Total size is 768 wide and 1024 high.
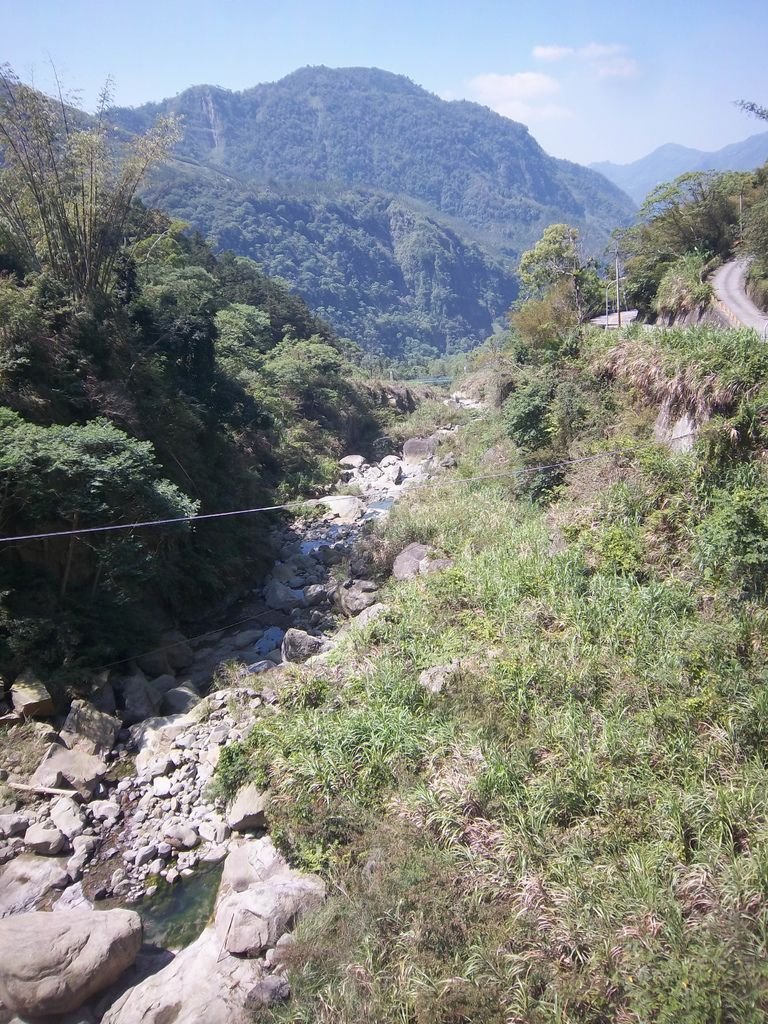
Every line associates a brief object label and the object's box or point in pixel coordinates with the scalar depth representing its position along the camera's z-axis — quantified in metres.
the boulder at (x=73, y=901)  6.99
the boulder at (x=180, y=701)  10.51
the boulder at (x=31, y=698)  9.55
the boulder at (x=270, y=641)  12.87
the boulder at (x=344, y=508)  22.06
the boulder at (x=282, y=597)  14.91
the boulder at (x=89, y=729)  9.34
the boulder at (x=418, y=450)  28.42
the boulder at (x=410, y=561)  13.47
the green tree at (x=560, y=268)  24.45
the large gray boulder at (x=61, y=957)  5.56
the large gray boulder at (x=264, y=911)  6.03
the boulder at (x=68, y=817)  7.98
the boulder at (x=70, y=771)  8.60
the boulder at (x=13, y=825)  7.87
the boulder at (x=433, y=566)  12.46
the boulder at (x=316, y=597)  14.77
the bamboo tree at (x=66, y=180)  13.11
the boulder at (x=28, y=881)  7.05
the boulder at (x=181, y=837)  7.80
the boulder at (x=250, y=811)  7.60
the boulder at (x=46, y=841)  7.68
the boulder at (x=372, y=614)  10.75
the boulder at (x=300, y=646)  11.56
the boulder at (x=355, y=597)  13.48
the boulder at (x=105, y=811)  8.28
